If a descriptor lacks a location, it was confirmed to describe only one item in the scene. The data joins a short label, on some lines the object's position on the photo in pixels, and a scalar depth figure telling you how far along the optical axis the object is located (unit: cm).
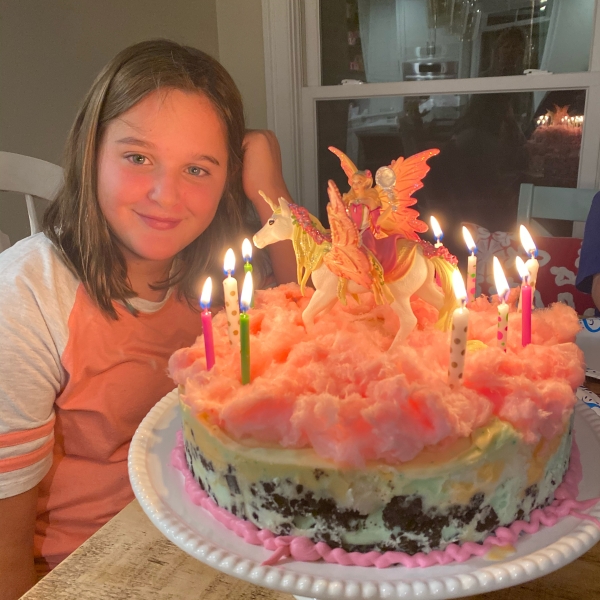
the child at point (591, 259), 188
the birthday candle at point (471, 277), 104
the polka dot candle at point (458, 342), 72
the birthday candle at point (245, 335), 77
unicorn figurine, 89
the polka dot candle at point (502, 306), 83
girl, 112
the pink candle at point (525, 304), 86
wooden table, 83
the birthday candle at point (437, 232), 106
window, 247
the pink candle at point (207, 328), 83
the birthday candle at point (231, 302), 89
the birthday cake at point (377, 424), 70
